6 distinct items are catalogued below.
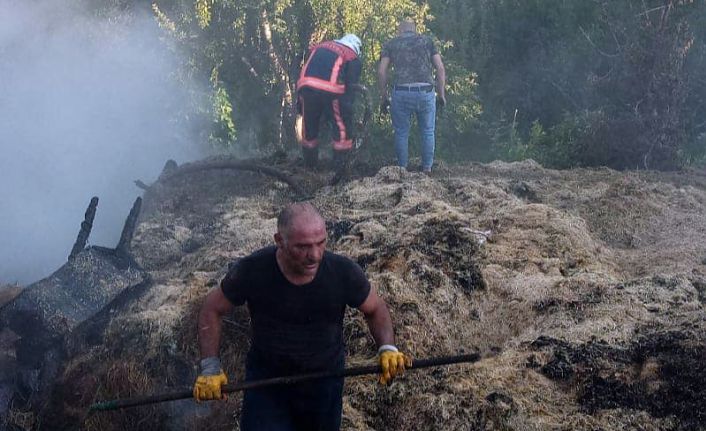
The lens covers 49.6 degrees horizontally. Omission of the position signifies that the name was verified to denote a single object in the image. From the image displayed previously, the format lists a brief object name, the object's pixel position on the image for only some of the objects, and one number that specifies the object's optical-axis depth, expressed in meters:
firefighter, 9.56
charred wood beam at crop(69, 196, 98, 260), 6.70
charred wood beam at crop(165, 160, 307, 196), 9.36
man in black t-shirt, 3.63
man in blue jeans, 9.21
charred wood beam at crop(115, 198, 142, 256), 6.76
